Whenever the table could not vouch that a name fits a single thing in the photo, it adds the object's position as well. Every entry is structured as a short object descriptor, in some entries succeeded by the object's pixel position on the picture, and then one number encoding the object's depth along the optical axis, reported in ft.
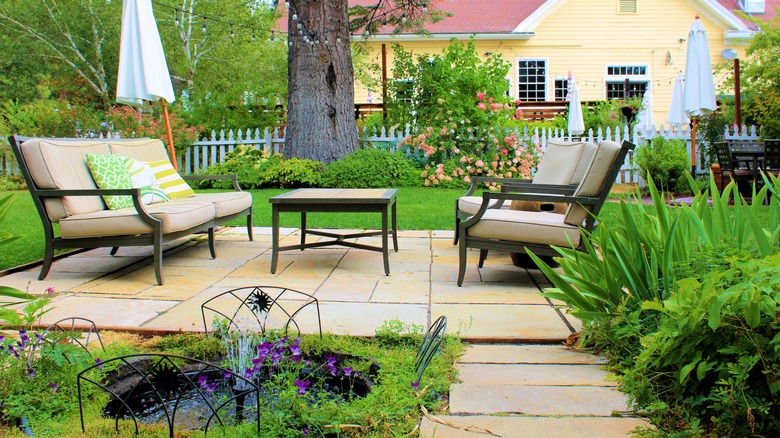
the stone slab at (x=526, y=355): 8.73
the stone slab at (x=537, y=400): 6.92
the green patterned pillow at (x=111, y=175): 14.88
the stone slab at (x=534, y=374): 7.86
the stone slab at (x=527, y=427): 6.32
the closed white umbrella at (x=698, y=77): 30.80
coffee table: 14.19
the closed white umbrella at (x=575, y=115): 40.16
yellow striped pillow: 17.62
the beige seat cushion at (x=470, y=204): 15.17
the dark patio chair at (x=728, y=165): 27.53
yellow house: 60.64
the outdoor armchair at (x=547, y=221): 12.55
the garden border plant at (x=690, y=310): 5.95
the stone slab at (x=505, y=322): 9.75
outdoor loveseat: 13.52
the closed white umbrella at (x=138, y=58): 21.02
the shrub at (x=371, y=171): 33.73
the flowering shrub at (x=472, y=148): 35.01
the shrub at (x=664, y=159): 32.99
